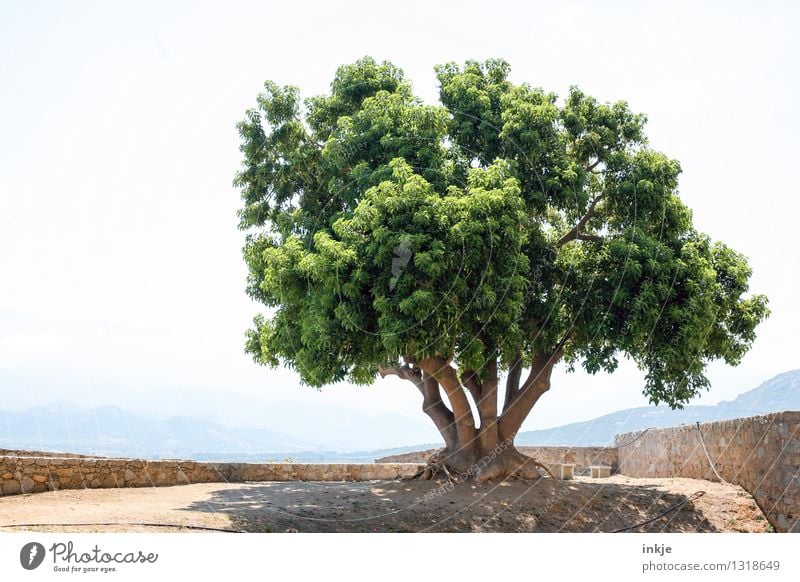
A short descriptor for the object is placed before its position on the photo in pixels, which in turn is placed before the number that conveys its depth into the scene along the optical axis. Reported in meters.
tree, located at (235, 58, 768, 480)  12.13
